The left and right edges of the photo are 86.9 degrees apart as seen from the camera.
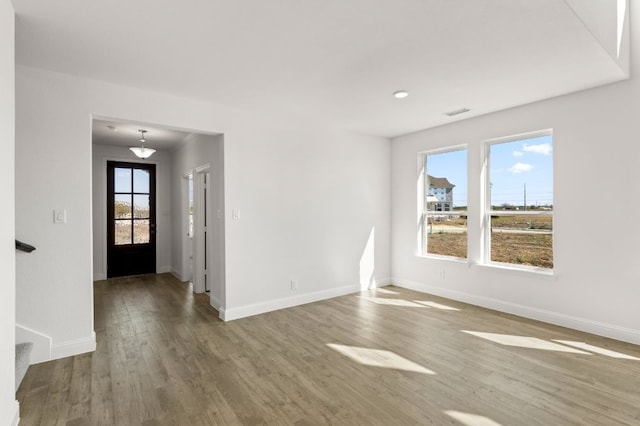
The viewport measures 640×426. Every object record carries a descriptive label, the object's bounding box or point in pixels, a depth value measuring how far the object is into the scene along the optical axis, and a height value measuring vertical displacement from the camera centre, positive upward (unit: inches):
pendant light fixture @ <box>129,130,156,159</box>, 225.6 +40.0
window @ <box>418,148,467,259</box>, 197.1 +4.6
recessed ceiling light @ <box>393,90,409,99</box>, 142.5 +50.0
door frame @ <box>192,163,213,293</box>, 213.9 -17.0
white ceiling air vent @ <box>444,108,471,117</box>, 168.0 +50.3
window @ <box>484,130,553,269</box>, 160.1 +4.9
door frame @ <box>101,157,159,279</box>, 253.4 -0.9
